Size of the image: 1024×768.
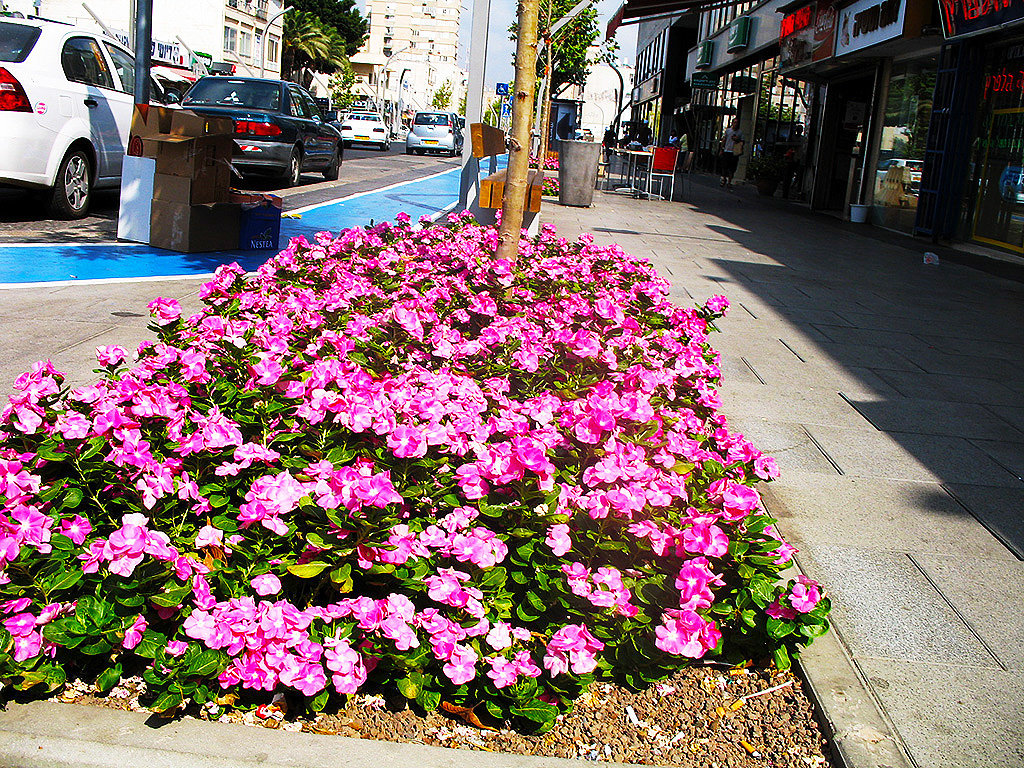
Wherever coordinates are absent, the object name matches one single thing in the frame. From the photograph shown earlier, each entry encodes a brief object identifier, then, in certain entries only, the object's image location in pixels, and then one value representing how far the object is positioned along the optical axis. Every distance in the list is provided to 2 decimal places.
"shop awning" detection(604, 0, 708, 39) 17.80
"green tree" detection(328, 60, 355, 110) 83.81
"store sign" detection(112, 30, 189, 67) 49.72
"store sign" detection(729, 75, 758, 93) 32.38
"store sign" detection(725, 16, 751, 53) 30.17
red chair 20.27
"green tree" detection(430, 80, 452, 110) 139.88
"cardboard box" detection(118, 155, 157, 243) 8.45
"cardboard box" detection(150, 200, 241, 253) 8.52
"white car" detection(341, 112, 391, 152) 40.28
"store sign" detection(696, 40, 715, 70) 37.56
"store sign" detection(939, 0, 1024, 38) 12.57
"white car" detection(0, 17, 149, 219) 8.84
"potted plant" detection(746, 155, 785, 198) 25.53
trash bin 16.27
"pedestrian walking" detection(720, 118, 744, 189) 29.30
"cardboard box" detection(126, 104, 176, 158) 8.30
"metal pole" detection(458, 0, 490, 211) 9.60
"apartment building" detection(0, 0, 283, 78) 58.06
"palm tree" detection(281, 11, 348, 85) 74.56
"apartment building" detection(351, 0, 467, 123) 154.25
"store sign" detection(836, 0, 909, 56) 16.14
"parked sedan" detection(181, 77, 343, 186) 14.42
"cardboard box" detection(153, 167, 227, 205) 8.38
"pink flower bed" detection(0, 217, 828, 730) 2.26
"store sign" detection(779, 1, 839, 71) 20.03
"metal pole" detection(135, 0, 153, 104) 10.89
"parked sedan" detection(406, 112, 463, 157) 37.12
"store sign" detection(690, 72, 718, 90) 37.94
